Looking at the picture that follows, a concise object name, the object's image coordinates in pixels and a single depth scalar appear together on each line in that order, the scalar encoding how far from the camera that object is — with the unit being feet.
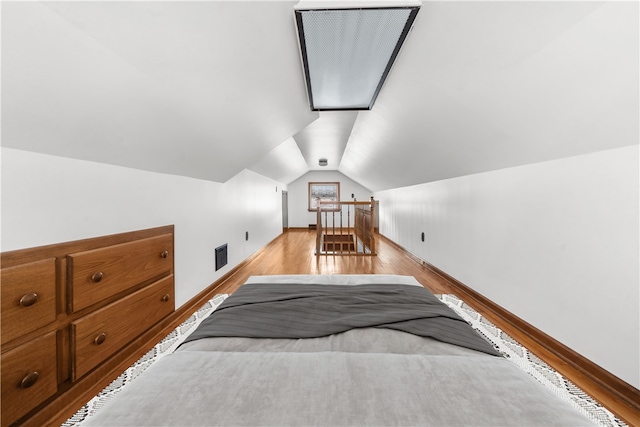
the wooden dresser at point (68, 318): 3.36
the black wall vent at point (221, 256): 9.70
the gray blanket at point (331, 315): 3.46
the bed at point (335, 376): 2.11
